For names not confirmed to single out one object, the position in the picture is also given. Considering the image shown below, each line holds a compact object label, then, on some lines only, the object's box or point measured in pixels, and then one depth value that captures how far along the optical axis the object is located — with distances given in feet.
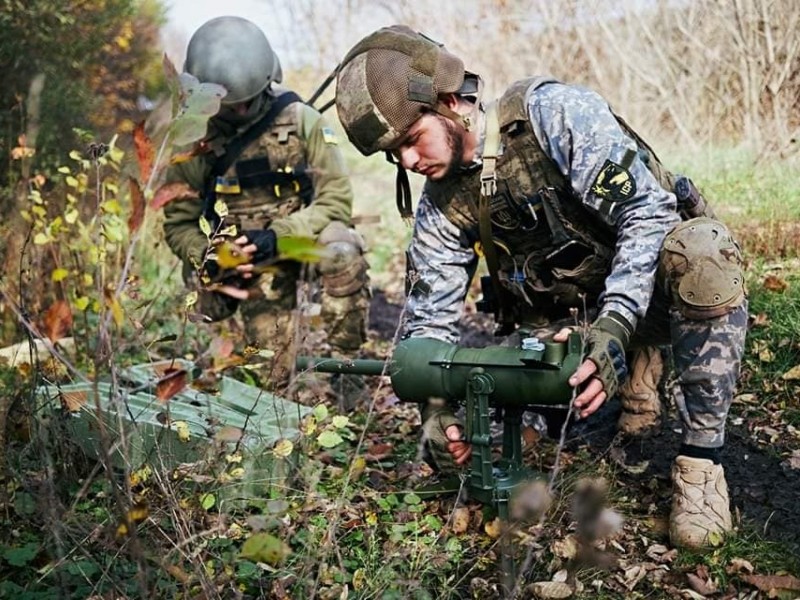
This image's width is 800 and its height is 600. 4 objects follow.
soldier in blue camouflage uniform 8.41
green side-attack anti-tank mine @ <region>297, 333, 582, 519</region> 7.87
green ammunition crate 8.08
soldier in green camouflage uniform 13.84
